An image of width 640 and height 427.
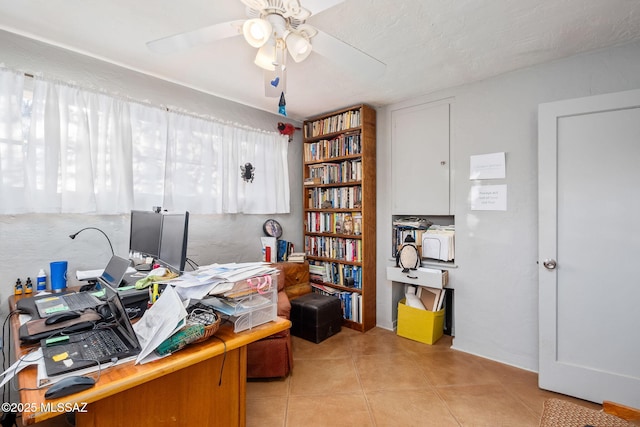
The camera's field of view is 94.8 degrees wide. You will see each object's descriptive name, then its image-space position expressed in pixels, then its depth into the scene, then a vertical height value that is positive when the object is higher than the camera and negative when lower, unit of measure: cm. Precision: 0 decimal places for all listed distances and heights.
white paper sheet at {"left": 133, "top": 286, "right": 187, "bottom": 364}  108 -43
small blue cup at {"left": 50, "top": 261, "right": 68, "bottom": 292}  196 -43
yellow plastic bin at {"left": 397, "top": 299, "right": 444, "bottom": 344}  288 -115
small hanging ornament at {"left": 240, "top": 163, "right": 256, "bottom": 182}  314 +42
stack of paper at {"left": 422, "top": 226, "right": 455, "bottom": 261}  283 -33
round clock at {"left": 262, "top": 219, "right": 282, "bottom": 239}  337 -20
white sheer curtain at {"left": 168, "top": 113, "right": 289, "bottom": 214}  265 +43
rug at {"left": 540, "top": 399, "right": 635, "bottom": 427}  107 -79
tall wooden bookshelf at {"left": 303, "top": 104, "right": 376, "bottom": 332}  320 +1
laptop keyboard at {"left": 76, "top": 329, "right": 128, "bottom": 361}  106 -51
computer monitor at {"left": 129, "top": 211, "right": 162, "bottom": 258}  187 -14
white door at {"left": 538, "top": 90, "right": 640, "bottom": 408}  192 -27
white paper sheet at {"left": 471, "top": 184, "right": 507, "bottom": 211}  252 +10
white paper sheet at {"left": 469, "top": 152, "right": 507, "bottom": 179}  251 +38
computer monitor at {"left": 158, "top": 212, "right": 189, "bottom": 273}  154 -17
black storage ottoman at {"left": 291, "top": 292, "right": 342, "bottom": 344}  291 -108
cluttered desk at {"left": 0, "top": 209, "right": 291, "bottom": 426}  93 -52
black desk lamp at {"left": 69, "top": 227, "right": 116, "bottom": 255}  210 -16
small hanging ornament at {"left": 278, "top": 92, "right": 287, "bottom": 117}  157 +57
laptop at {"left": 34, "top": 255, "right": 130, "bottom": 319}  153 -50
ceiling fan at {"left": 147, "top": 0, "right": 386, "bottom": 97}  129 +83
